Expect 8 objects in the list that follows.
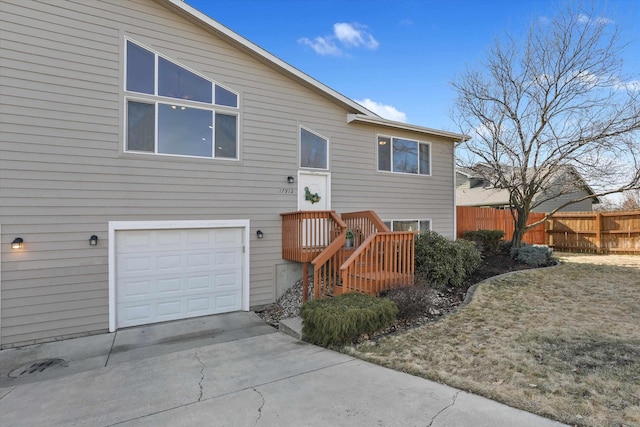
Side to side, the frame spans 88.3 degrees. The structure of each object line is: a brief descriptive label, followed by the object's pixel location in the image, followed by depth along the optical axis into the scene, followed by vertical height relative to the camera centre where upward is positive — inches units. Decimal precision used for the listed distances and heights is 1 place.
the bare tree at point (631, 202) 920.3 +52.2
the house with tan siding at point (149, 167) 213.5 +40.0
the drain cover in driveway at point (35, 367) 173.0 -81.7
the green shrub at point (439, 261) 279.1 -36.7
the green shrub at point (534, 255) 383.2 -43.0
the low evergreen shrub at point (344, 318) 180.9 -56.7
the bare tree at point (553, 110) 362.0 +127.6
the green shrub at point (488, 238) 432.8 -25.5
